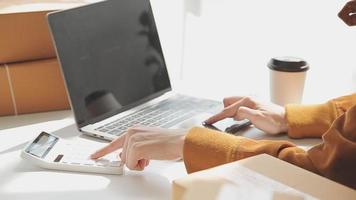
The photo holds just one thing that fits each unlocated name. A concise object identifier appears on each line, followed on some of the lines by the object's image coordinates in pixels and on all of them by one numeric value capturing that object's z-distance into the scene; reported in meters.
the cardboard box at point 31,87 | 1.72
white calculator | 1.50
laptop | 1.64
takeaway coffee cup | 1.79
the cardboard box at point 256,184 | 1.22
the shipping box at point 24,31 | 1.70
